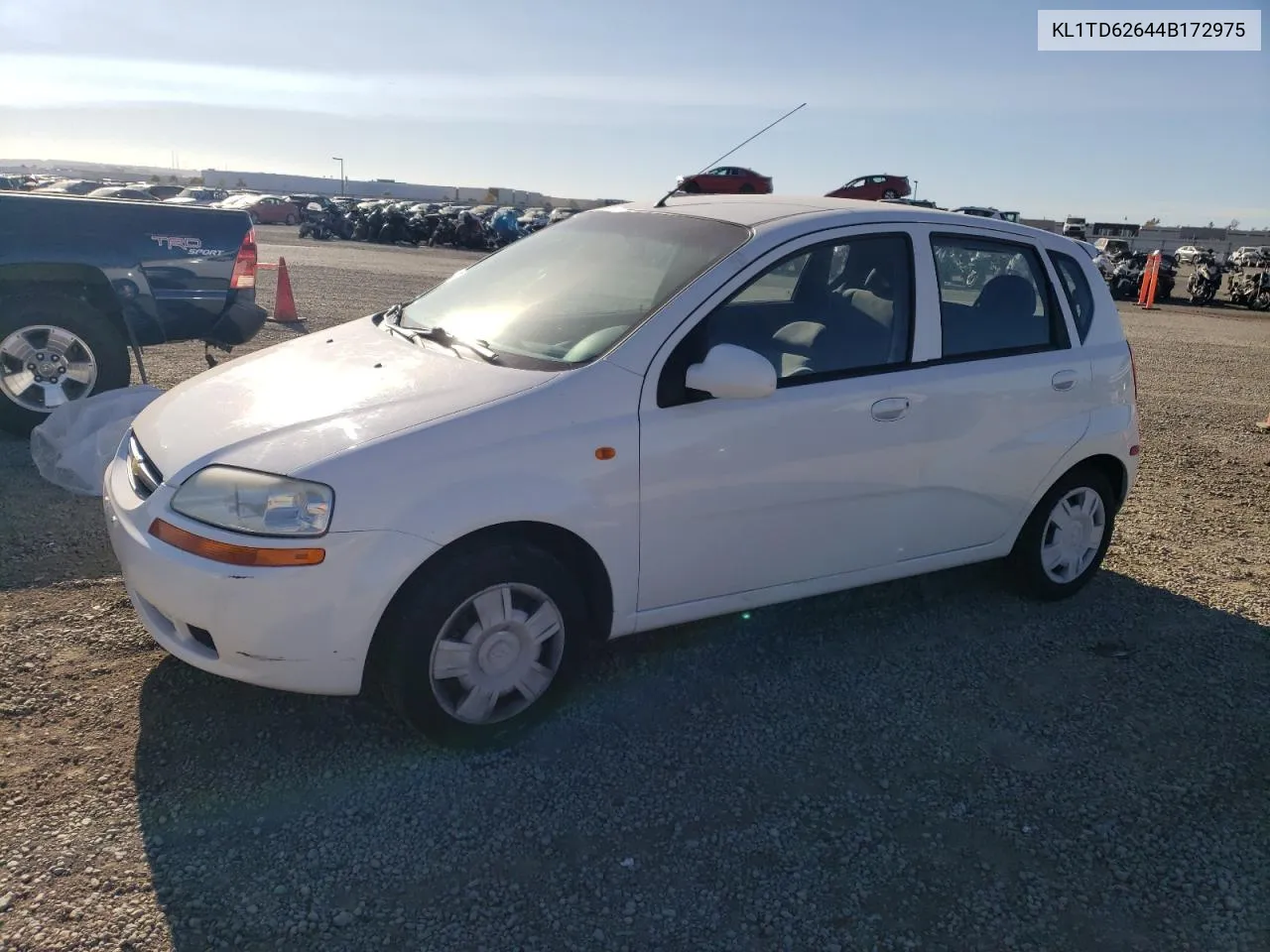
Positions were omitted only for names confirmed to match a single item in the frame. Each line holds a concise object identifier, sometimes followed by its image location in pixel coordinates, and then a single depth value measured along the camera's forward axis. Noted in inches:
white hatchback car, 114.0
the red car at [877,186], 1091.3
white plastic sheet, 212.1
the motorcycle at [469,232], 1507.1
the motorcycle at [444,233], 1526.8
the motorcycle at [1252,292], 999.6
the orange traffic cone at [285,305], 509.0
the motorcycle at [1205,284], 1019.9
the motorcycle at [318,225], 1609.3
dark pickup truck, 236.8
